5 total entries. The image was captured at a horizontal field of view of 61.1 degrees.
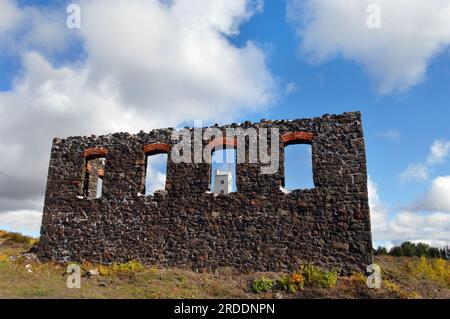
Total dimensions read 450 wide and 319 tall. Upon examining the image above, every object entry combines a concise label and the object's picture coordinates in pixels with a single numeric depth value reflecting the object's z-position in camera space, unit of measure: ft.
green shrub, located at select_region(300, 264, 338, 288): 33.86
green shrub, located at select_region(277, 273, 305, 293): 33.58
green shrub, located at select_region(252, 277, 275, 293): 34.08
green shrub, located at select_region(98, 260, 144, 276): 39.11
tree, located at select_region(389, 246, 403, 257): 89.03
